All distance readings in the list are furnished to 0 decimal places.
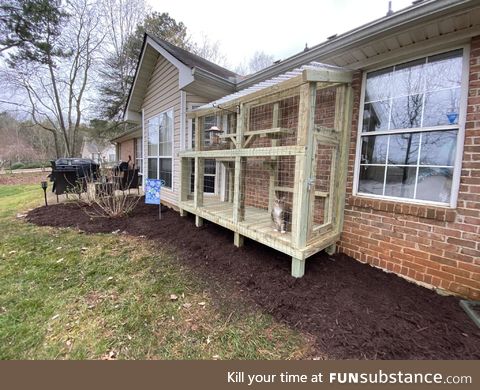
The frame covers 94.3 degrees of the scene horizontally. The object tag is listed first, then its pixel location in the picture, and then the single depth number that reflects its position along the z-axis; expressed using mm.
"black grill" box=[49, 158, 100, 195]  7062
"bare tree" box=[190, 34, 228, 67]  16781
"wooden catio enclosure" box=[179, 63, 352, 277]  2584
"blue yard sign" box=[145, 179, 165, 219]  5172
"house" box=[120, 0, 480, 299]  2373
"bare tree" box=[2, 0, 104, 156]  14180
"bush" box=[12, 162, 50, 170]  24397
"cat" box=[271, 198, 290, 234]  3190
